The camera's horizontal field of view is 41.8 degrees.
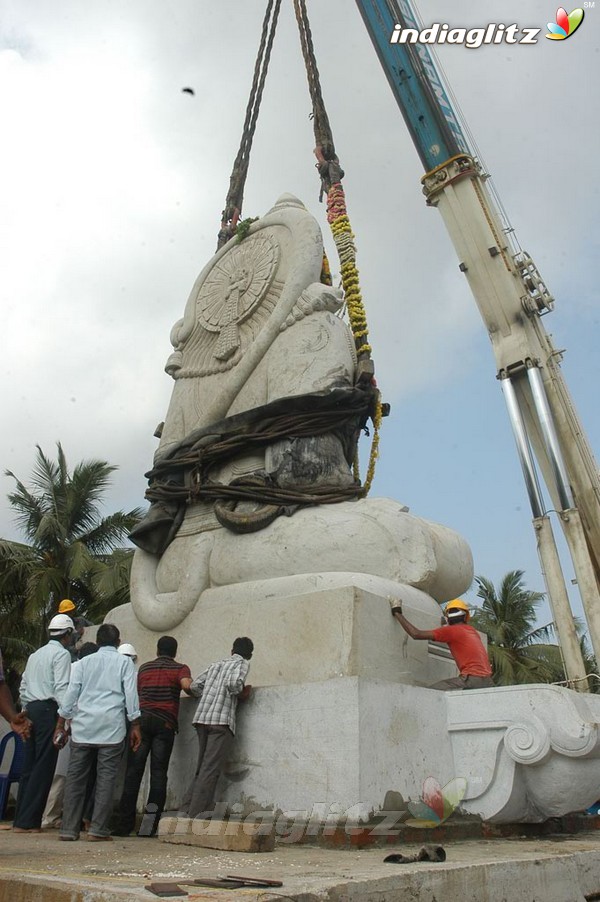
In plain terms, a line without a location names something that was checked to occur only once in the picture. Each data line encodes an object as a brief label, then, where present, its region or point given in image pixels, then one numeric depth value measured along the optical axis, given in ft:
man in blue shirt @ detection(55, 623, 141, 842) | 14.06
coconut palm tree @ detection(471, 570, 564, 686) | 68.33
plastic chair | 19.29
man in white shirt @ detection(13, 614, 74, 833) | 15.33
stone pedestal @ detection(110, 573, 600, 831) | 13.60
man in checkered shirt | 13.87
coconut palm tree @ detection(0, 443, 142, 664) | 55.01
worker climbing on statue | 15.96
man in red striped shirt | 14.76
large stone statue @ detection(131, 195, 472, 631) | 17.81
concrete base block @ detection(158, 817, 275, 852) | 11.57
